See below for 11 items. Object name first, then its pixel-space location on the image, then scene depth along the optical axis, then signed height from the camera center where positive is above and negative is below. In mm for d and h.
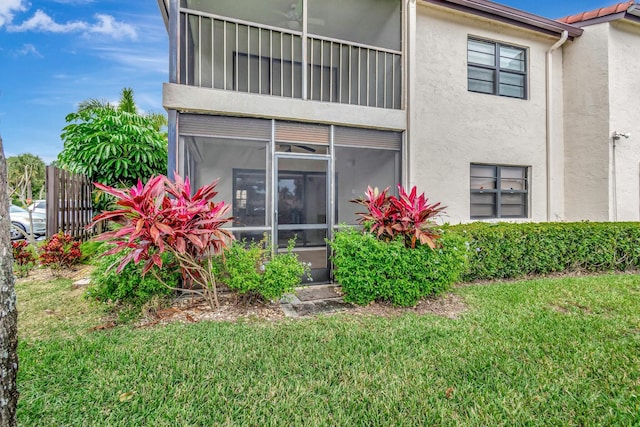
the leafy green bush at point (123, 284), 4469 -993
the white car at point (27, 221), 13411 -286
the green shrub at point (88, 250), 8019 -936
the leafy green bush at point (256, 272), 4777 -884
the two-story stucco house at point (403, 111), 6242 +2353
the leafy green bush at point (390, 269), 5133 -891
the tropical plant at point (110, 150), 8883 +1860
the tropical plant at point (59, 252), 7117 -871
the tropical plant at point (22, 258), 7133 -1014
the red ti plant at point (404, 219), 5332 -71
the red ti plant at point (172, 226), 3914 -143
